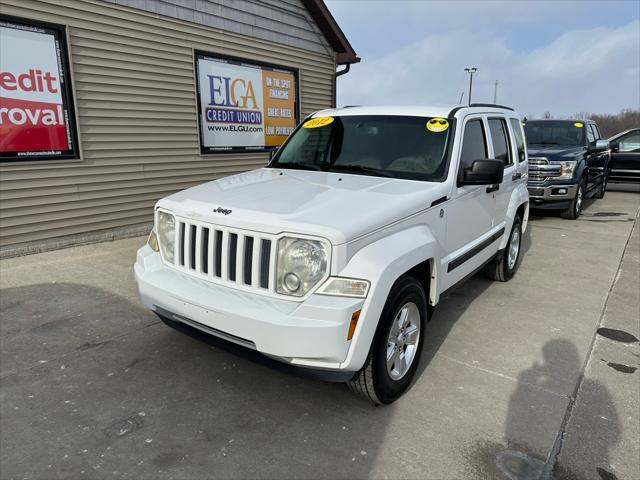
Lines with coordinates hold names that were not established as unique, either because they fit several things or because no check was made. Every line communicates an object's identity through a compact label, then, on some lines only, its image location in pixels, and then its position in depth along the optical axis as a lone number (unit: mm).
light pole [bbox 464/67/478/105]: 34750
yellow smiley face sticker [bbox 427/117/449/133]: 3820
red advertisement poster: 5781
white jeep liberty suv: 2492
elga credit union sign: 8250
